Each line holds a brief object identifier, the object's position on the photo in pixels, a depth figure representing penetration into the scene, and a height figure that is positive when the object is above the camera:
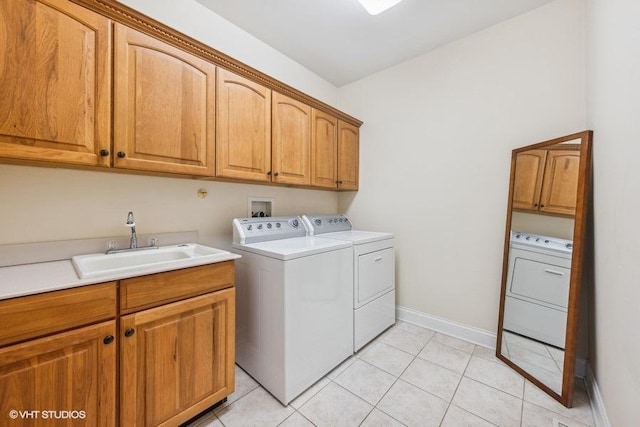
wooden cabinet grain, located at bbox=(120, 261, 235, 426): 1.10 -0.70
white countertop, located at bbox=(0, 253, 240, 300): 0.89 -0.34
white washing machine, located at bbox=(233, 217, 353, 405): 1.50 -0.68
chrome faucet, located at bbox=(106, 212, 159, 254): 1.46 -0.28
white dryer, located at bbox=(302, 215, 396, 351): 2.01 -0.61
